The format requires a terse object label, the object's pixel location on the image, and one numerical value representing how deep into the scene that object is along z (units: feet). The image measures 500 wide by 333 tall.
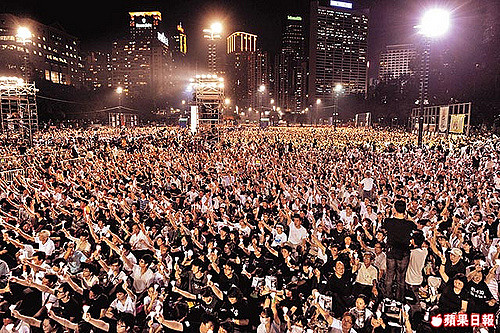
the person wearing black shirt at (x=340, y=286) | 20.47
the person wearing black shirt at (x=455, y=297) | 18.99
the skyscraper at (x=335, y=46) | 600.23
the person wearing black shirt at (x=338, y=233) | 27.04
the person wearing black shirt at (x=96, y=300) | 20.31
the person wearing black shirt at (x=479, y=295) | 18.71
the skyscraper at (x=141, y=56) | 536.83
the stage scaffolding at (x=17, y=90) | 82.26
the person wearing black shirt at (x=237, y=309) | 19.64
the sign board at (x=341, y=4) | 622.95
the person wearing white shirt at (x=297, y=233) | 28.07
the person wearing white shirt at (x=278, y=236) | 28.04
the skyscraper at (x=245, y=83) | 571.52
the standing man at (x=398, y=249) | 18.61
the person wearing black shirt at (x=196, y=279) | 22.22
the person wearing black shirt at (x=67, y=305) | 20.42
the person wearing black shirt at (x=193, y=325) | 17.58
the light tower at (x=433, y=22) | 72.79
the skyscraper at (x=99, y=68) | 545.44
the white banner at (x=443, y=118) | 109.30
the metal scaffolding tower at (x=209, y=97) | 100.94
